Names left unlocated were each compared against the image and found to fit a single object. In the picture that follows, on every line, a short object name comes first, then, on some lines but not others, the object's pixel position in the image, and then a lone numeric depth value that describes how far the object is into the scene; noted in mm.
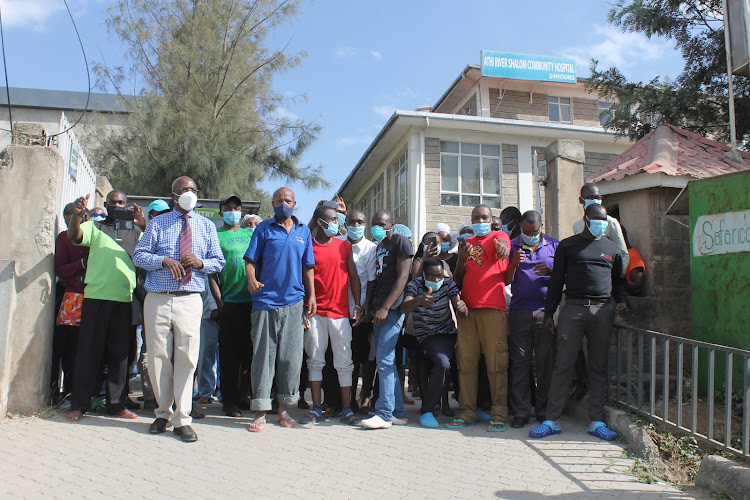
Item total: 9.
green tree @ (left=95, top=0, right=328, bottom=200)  14711
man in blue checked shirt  4859
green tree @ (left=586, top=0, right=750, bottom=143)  10078
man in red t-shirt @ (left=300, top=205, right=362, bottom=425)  5598
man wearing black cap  5695
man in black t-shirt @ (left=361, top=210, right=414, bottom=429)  5480
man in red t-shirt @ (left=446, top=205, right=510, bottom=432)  5590
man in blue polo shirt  5230
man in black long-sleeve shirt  5332
